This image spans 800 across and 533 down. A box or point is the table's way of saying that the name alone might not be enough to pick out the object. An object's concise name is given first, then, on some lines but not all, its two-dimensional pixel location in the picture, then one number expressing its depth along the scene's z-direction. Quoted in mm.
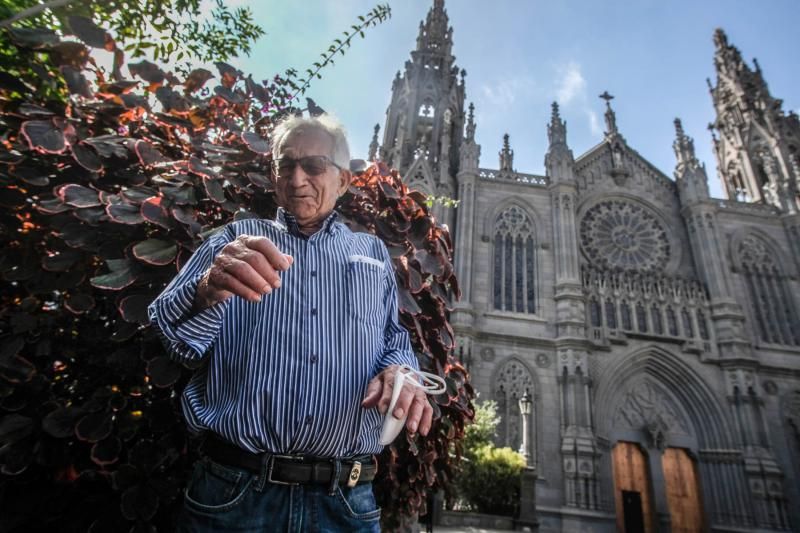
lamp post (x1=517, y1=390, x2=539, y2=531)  9312
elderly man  1082
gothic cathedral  13984
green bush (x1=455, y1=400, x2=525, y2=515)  10688
